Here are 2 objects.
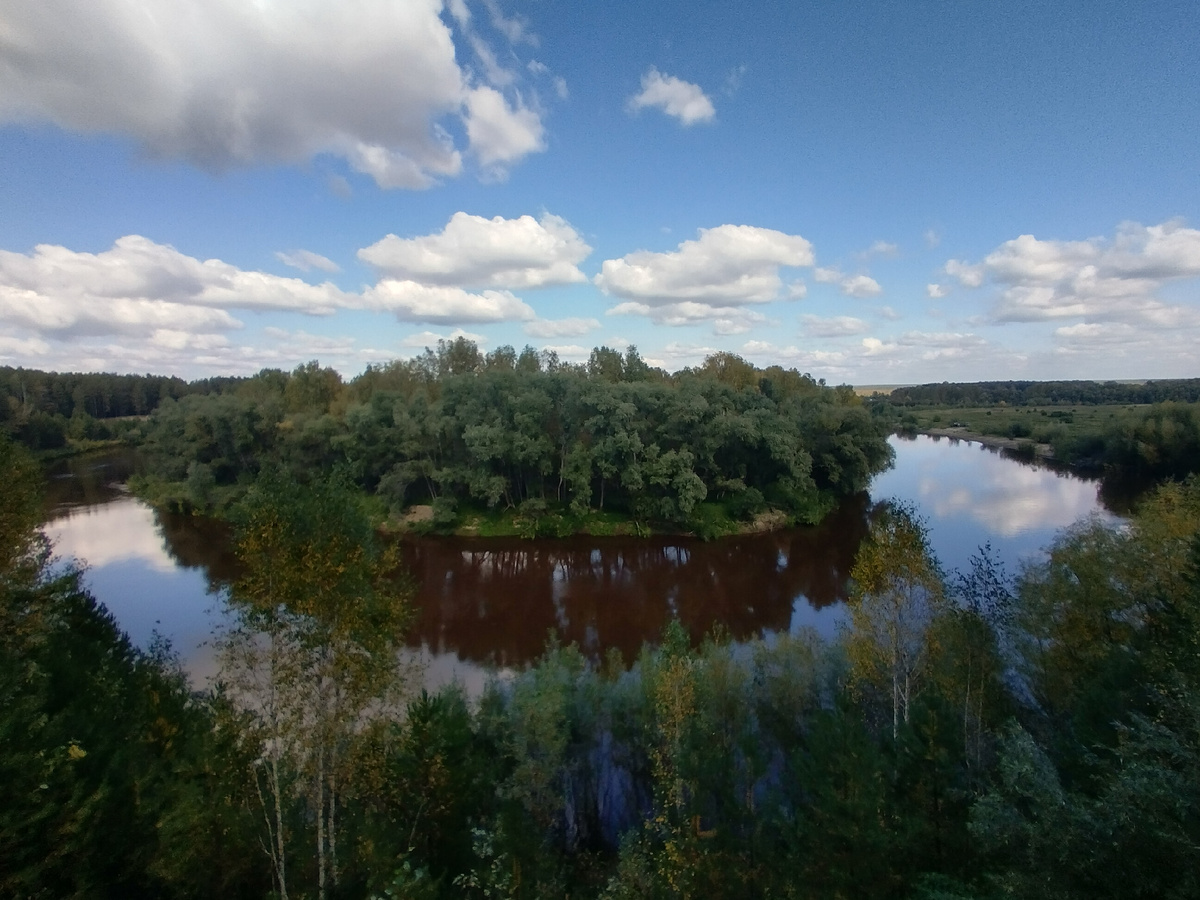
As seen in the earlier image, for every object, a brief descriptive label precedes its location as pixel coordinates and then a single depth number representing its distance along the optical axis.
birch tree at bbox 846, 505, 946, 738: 11.30
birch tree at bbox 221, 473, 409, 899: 7.40
